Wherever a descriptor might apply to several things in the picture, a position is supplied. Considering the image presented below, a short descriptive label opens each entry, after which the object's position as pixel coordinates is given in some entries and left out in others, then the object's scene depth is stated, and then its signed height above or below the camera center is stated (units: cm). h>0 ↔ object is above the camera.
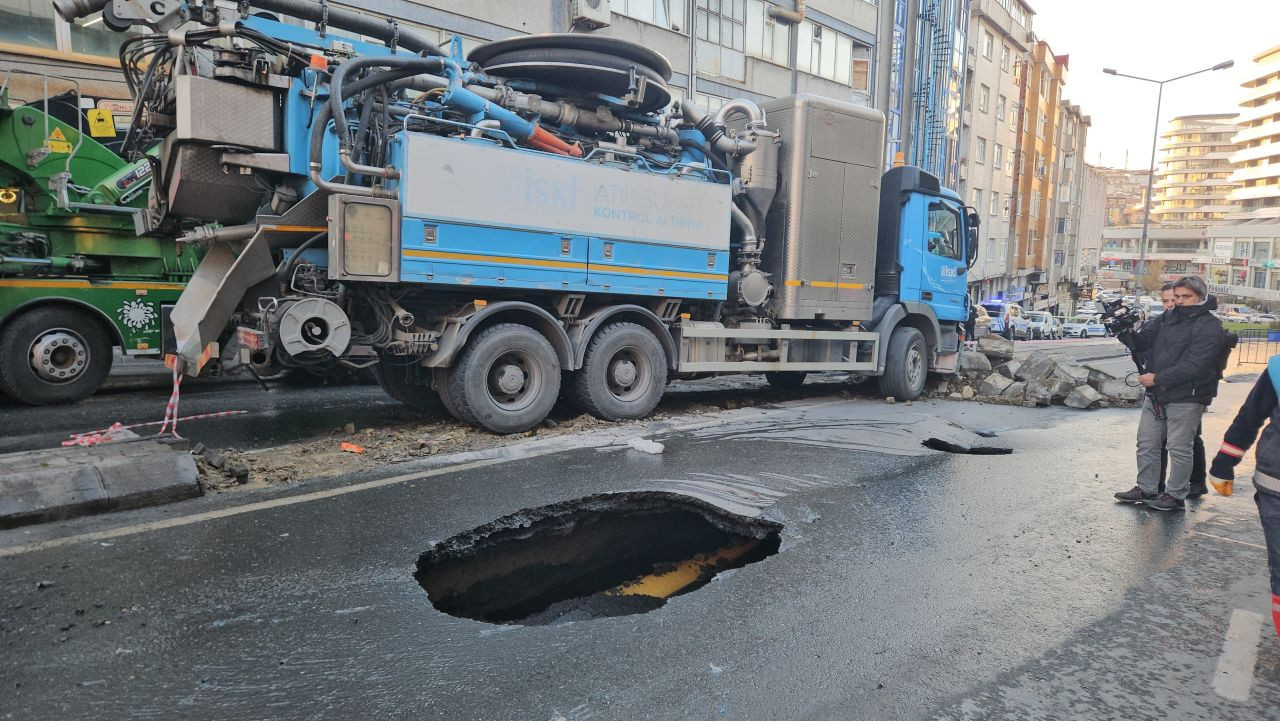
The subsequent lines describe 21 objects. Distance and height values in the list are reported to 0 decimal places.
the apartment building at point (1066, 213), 6044 +813
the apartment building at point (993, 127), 4044 +1024
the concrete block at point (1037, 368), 1134 -91
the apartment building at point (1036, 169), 5047 +981
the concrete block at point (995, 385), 1109 -115
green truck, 770 +13
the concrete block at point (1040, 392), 1062 -119
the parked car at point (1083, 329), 3834 -94
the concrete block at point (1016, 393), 1078 -122
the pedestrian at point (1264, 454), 332 -64
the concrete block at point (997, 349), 1277 -71
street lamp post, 2753 +726
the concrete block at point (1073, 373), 1096 -94
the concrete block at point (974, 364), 1212 -93
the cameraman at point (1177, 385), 508 -49
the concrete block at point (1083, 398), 1045 -121
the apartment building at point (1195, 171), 12331 +2410
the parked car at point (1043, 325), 3544 -76
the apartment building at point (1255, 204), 7812 +1403
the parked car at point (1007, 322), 2962 -59
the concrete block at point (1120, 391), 1083 -114
